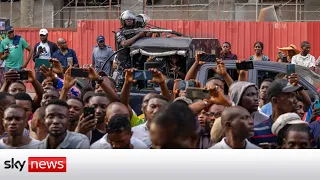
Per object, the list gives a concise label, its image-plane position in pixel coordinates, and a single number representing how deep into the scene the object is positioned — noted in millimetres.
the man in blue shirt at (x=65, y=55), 15664
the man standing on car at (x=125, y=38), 12430
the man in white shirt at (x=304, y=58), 15953
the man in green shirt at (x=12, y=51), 16969
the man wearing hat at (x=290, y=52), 16414
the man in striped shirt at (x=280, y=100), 7169
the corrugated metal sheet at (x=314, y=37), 21859
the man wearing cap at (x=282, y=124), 6246
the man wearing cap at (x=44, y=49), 16203
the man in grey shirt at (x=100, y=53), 16266
